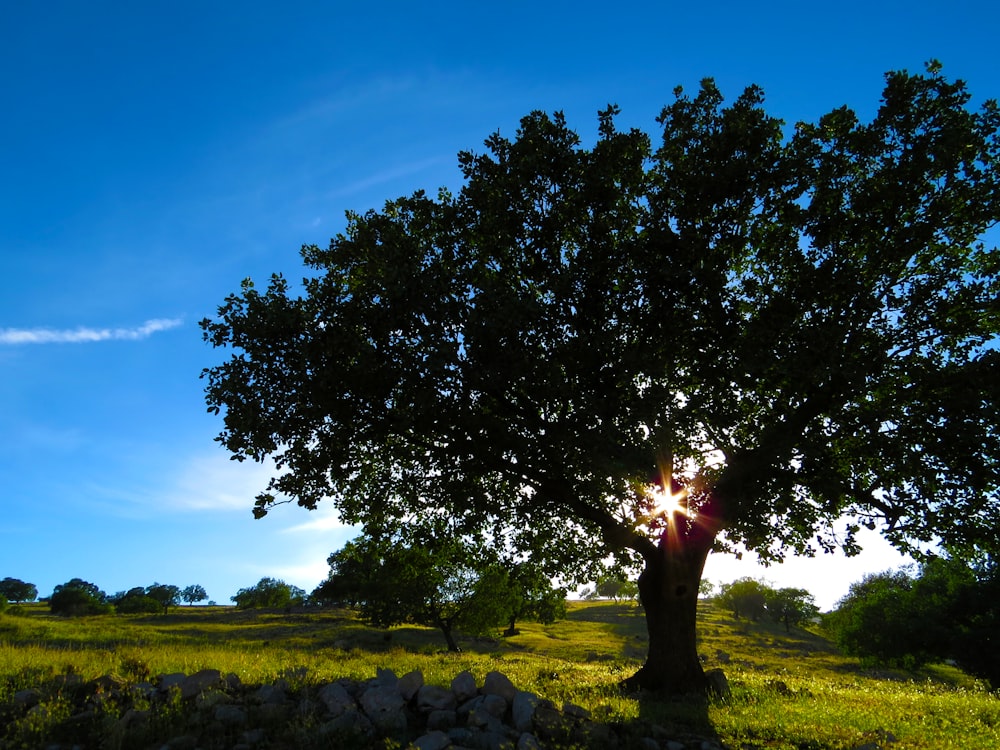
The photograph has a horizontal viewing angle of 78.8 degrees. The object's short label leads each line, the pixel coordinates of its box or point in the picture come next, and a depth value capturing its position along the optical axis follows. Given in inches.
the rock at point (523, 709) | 477.7
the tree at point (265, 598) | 5605.3
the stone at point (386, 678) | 542.9
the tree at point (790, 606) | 4690.0
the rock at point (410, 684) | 525.0
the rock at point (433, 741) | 420.8
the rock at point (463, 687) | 530.6
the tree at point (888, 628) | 1948.8
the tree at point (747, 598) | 5152.6
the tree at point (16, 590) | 7012.8
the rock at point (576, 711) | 521.3
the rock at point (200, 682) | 540.4
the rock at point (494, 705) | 501.0
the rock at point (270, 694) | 529.3
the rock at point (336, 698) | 502.9
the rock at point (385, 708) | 475.8
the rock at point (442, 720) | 482.0
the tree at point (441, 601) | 2128.4
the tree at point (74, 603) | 4158.5
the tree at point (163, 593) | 6294.3
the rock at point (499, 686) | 533.0
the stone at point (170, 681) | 548.1
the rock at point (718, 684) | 744.3
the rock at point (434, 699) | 510.0
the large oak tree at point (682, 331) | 641.0
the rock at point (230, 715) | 483.8
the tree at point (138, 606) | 4778.5
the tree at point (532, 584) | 930.1
